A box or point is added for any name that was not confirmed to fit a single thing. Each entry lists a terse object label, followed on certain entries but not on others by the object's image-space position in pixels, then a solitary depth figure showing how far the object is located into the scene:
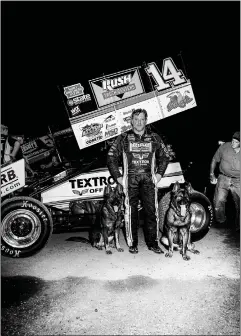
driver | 4.05
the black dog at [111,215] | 4.03
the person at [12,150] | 5.44
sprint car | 3.96
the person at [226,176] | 5.05
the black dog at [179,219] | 3.82
